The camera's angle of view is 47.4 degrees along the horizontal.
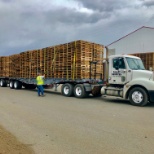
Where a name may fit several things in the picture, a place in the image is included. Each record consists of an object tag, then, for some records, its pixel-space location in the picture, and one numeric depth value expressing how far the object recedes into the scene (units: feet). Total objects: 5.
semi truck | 28.74
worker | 40.06
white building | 81.12
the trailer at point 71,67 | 37.65
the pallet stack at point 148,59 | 45.77
